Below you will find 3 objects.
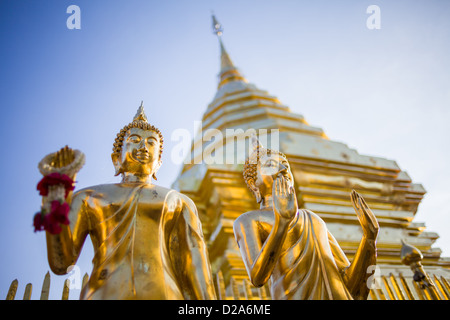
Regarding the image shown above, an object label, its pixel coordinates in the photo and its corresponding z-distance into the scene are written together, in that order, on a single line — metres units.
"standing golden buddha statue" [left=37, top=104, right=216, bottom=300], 2.62
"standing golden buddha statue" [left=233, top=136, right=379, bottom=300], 3.02
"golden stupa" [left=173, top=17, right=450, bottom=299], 6.44
